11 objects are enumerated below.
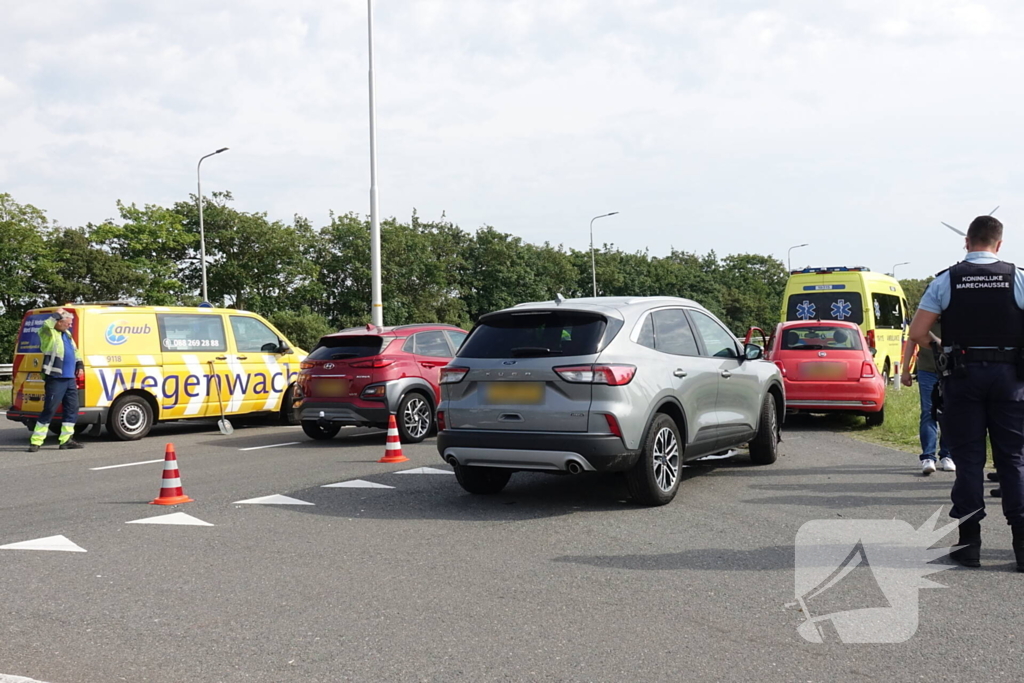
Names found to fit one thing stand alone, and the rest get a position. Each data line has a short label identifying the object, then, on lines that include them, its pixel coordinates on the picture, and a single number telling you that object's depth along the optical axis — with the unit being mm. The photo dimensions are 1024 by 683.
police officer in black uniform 5426
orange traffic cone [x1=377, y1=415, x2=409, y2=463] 10539
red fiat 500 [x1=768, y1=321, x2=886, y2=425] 13312
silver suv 7059
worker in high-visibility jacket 12250
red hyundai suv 12141
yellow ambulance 23703
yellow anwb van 13086
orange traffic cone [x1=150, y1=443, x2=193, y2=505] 7945
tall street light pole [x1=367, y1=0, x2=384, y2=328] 22941
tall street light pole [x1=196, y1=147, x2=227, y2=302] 36594
